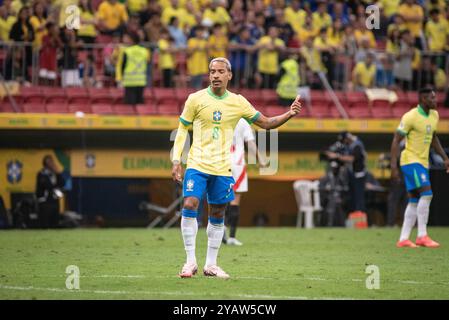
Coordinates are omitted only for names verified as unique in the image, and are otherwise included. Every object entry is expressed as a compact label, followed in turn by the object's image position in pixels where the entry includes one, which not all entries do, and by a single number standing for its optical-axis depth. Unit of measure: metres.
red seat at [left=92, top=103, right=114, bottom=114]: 22.66
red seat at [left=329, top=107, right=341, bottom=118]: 24.23
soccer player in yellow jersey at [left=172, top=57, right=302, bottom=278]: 10.59
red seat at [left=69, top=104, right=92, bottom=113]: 22.59
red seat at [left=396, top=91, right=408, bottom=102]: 25.34
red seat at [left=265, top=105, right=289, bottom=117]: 23.59
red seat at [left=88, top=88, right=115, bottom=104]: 23.11
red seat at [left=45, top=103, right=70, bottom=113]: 22.36
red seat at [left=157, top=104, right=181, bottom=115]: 23.03
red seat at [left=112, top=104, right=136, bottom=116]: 22.73
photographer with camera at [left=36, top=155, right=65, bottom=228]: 21.41
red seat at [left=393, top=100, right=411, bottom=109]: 25.11
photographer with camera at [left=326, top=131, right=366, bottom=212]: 22.89
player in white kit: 16.64
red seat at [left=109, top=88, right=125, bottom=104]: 23.22
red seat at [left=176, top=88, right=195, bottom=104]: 23.51
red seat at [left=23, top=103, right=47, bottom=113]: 22.17
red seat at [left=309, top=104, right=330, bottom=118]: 24.14
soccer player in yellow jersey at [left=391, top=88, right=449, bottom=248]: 15.59
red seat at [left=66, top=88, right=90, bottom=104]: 22.86
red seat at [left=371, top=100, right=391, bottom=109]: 25.06
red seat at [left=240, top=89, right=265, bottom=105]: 24.08
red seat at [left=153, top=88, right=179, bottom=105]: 23.39
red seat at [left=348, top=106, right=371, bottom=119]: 24.53
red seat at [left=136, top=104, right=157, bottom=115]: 22.88
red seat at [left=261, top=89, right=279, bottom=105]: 24.30
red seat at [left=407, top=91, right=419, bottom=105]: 25.38
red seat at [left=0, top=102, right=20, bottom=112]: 22.05
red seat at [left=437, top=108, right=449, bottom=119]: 24.61
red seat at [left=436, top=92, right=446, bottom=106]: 25.50
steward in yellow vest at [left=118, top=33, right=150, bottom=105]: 22.53
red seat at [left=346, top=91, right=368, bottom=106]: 24.94
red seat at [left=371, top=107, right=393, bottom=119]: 24.66
